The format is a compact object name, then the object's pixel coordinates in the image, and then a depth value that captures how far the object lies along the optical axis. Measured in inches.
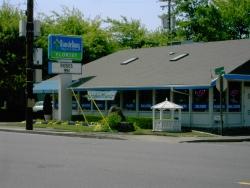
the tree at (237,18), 2322.8
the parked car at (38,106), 1976.4
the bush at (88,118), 1442.8
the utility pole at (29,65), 1314.0
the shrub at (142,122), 1301.7
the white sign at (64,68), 1511.2
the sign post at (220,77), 1123.9
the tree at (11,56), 1771.7
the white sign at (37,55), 1488.7
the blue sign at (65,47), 1513.3
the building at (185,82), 1258.4
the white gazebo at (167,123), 1224.8
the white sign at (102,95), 1397.6
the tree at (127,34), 2605.8
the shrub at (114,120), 1246.7
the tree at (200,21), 2348.7
